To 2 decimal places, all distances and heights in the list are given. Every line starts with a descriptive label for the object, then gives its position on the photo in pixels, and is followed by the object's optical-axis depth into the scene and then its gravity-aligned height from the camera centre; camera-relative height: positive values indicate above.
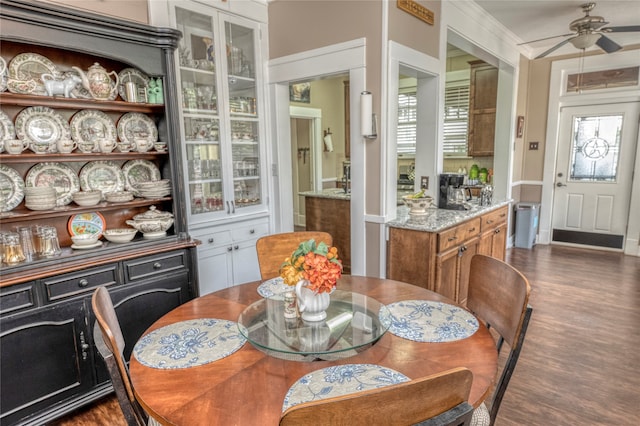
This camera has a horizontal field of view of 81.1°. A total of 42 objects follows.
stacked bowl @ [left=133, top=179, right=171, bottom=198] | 2.47 -0.19
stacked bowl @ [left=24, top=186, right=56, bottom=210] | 2.07 -0.21
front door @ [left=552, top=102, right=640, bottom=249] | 5.14 -0.28
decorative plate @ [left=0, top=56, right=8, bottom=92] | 1.99 +0.46
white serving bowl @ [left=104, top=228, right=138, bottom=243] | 2.32 -0.47
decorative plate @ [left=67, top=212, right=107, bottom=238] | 2.31 -0.40
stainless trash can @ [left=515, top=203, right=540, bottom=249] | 5.46 -1.01
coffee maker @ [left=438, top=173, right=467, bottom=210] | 3.41 -0.33
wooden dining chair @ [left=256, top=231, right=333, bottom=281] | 2.26 -0.56
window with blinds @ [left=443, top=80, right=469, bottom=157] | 5.71 +0.57
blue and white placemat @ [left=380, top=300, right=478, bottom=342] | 1.36 -0.65
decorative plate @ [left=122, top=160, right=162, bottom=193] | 2.58 -0.09
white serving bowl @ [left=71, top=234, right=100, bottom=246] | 2.21 -0.47
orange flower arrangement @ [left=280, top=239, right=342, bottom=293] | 1.39 -0.42
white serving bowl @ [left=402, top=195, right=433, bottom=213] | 3.02 -0.38
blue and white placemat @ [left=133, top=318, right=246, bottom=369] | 1.22 -0.65
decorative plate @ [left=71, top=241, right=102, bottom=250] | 2.21 -0.51
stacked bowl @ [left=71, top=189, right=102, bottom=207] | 2.23 -0.22
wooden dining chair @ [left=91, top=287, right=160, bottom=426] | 1.09 -0.62
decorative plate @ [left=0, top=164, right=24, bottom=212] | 2.08 -0.16
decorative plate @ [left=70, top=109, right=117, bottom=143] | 2.32 +0.21
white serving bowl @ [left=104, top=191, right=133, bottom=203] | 2.37 -0.23
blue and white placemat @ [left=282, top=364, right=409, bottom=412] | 1.03 -0.65
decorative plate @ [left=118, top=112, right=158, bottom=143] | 2.51 +0.21
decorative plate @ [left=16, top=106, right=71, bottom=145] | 2.11 +0.20
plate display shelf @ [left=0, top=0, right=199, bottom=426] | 1.85 -0.56
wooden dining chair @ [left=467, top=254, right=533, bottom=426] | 1.31 -0.59
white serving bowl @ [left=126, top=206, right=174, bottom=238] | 2.44 -0.41
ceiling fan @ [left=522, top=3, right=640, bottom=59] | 3.54 +1.14
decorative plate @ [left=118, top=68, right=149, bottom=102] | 2.45 +0.53
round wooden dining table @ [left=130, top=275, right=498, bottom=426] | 0.97 -0.65
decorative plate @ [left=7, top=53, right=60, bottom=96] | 2.06 +0.49
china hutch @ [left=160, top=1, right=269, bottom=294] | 2.93 +0.23
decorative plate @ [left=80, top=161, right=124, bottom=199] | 2.40 -0.11
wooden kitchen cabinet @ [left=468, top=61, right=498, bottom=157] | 5.15 +0.66
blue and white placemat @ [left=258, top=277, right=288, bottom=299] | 1.82 -0.66
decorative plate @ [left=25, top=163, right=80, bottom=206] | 2.20 -0.11
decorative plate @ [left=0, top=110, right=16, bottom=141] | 2.02 +0.18
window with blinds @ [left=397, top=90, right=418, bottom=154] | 6.33 +0.56
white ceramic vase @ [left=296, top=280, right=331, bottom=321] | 1.46 -0.56
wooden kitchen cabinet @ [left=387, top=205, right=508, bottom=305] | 2.74 -0.77
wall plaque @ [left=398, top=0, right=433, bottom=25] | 2.80 +1.13
